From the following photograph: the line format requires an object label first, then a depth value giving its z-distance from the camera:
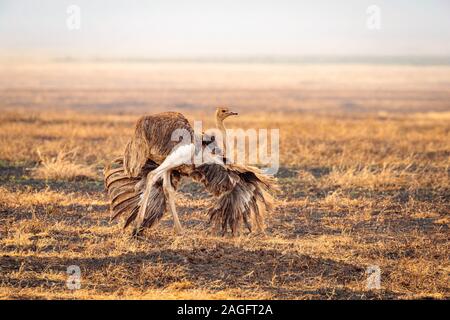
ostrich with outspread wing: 17.42
